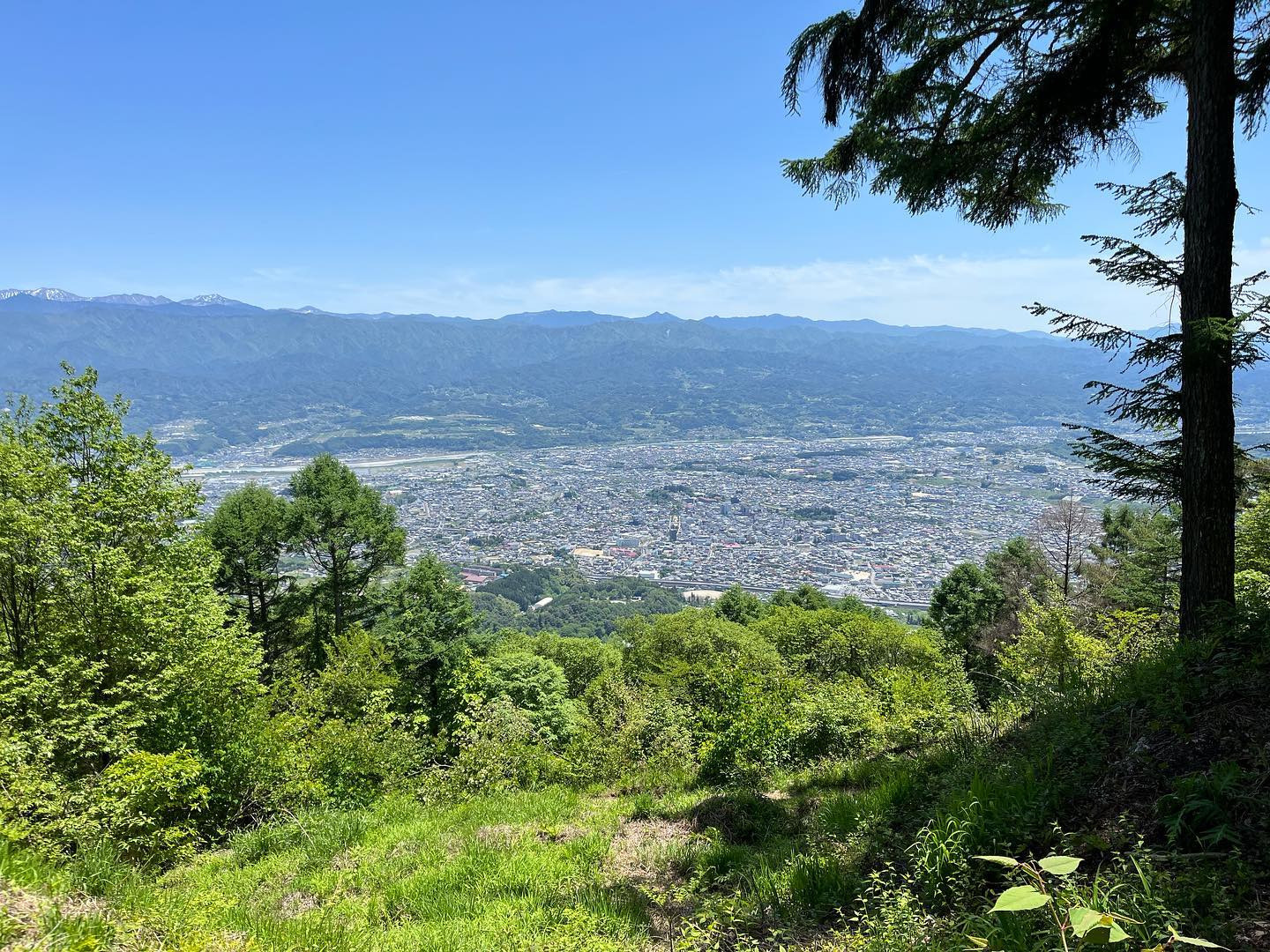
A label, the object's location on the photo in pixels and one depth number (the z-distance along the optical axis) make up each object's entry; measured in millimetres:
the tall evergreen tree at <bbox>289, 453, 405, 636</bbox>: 19688
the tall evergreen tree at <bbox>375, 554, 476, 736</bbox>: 18578
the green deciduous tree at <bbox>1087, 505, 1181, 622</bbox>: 16922
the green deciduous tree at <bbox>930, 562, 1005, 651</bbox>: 28391
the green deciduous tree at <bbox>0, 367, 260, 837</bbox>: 8734
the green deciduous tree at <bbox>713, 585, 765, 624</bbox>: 35406
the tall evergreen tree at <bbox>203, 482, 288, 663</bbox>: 19094
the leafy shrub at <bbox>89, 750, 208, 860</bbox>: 7184
